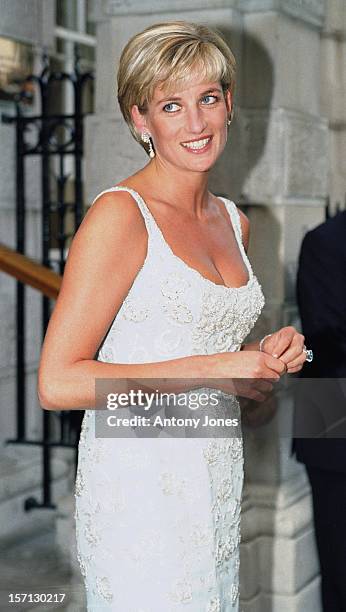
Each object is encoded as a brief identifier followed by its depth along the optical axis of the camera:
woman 2.06
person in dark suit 3.29
